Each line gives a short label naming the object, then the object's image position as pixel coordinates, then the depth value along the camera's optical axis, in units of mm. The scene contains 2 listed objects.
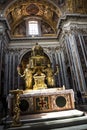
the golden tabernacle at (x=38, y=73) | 5378
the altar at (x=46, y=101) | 4339
